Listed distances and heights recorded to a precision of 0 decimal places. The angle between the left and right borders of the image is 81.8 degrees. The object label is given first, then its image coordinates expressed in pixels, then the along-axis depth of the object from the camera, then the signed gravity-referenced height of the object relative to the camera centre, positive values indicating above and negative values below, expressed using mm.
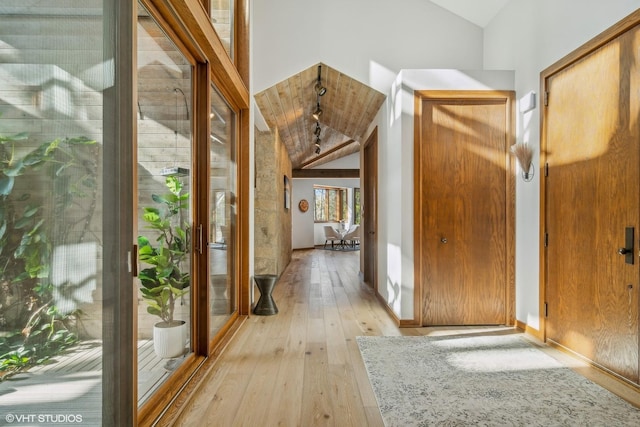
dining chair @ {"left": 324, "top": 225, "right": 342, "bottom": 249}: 12406 -779
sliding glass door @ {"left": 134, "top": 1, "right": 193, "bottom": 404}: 1839 +33
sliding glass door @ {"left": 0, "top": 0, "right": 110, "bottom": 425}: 938 +9
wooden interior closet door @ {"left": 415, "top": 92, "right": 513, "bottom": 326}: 3531 -24
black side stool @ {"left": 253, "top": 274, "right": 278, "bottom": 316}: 3984 -925
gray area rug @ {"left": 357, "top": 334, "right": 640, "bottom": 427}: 1925 -1086
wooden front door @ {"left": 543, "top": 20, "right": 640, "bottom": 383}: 2314 +47
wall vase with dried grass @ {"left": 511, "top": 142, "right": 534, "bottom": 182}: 3283 +467
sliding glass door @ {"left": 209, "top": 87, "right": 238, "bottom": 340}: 2941 -34
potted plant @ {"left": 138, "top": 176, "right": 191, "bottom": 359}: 1951 -312
